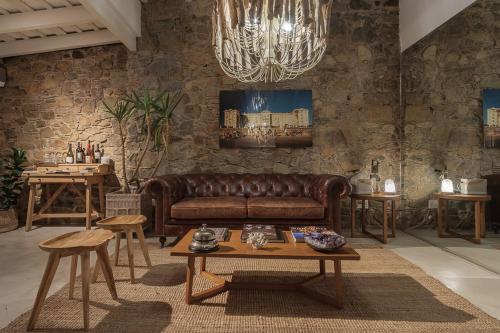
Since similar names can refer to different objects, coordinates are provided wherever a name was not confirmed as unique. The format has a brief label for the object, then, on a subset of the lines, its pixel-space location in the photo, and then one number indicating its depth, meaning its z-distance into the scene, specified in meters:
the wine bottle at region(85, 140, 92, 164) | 4.86
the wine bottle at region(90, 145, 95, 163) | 4.87
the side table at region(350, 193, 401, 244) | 3.90
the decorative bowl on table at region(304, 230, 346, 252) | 2.04
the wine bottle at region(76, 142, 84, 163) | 4.89
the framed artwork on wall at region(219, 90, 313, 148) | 4.74
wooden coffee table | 2.01
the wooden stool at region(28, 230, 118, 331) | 1.80
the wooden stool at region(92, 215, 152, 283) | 2.54
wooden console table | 4.43
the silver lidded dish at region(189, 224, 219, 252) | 2.05
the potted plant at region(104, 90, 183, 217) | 4.07
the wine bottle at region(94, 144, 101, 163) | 4.88
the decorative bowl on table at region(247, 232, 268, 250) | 2.13
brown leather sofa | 3.59
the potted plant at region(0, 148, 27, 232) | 4.58
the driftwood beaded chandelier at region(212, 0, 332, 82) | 2.19
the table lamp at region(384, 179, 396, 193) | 4.33
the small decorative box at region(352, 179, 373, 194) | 4.22
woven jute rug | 1.85
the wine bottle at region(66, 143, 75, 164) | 4.85
